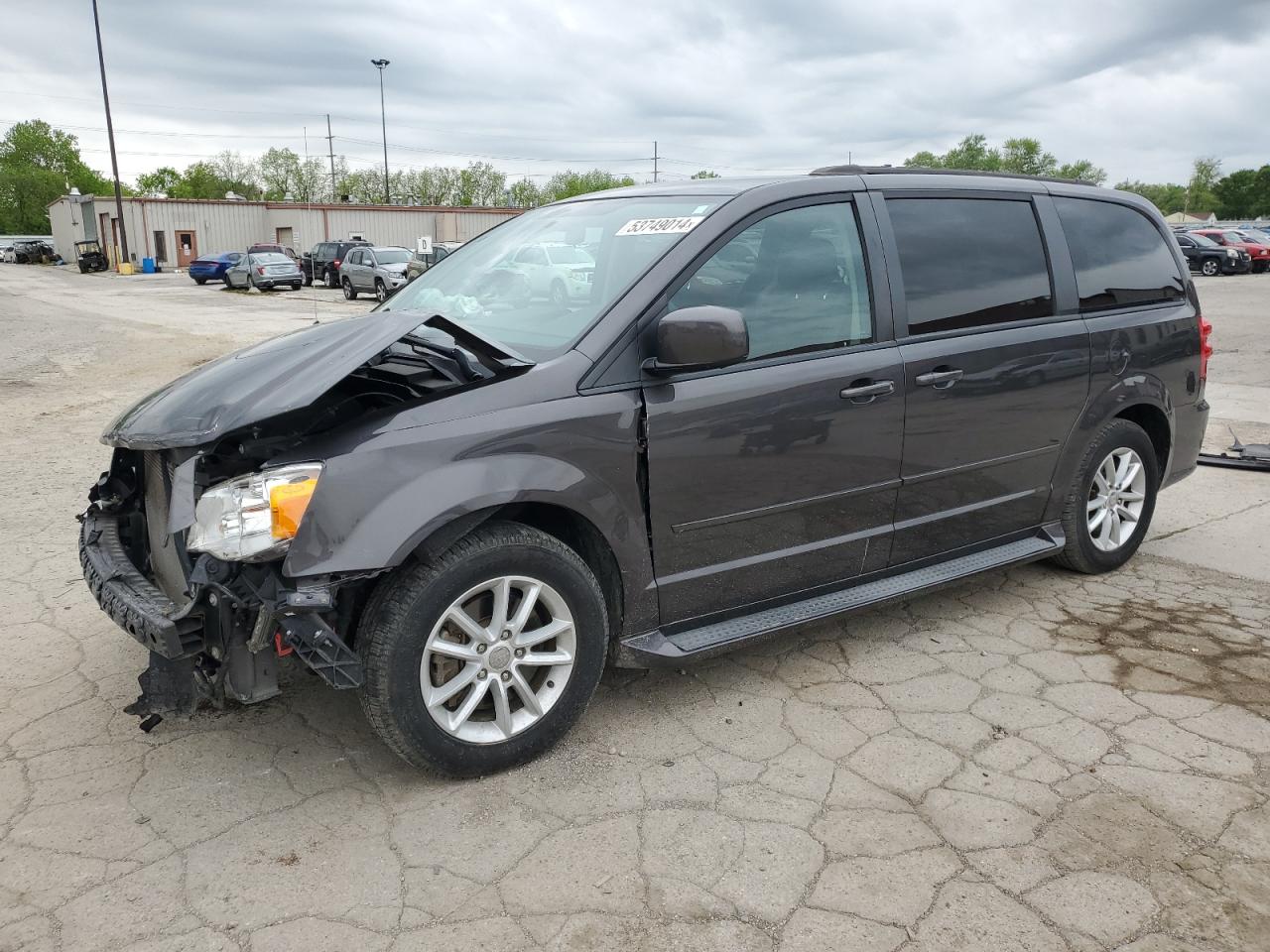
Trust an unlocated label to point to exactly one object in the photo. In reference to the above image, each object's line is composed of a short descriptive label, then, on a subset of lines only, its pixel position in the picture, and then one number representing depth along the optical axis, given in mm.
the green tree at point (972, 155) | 111194
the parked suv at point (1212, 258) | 34781
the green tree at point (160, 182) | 120562
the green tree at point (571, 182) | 101938
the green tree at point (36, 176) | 105750
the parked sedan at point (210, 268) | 38469
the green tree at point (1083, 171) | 115175
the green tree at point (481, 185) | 107000
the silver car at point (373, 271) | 27469
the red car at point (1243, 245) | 36156
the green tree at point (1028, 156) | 115375
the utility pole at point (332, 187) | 95738
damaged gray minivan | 2670
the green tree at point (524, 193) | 101438
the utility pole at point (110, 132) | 43156
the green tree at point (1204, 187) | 123688
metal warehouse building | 50719
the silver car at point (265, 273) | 33188
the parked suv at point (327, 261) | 35156
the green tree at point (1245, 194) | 109125
